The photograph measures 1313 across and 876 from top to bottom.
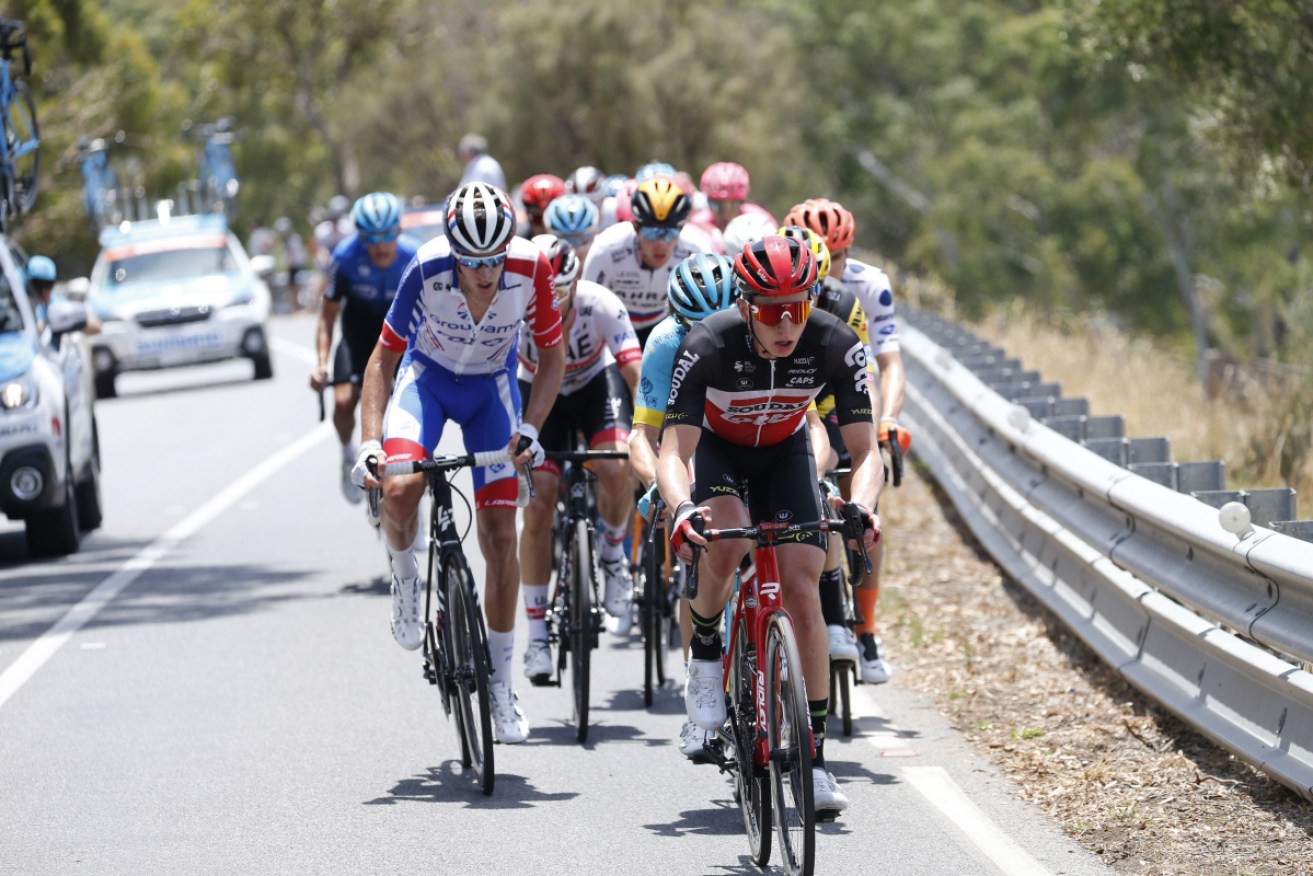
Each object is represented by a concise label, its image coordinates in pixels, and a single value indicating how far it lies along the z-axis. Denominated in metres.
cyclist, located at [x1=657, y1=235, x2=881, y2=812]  13.10
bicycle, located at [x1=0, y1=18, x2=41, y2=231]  30.86
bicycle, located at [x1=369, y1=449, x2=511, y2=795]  15.06
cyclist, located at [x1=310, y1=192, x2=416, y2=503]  23.47
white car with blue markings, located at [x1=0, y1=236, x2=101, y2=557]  25.56
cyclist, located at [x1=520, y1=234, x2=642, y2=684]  18.48
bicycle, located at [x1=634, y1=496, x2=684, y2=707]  18.06
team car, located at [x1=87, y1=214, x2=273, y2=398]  53.03
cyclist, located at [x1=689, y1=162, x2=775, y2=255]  25.30
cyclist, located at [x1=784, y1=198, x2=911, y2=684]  17.80
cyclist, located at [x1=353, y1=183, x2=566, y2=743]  15.82
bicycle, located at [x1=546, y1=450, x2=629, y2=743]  17.00
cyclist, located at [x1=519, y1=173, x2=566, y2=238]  25.22
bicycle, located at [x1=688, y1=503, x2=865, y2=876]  12.21
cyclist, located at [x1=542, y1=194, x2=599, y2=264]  20.95
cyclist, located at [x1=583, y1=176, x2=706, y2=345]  20.17
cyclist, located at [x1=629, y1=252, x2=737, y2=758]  14.64
